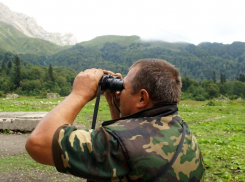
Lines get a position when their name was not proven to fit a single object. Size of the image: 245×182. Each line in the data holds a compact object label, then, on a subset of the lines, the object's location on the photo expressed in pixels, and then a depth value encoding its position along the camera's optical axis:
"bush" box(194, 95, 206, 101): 44.47
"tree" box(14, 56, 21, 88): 64.62
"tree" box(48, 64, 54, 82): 74.62
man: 1.40
